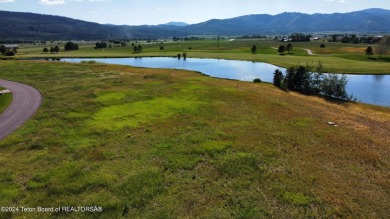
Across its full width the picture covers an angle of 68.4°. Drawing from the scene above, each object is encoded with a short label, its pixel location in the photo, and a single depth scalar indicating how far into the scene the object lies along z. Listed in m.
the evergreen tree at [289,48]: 185.50
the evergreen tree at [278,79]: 83.39
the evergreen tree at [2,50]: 185.88
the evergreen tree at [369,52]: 151.25
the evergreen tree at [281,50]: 181.12
